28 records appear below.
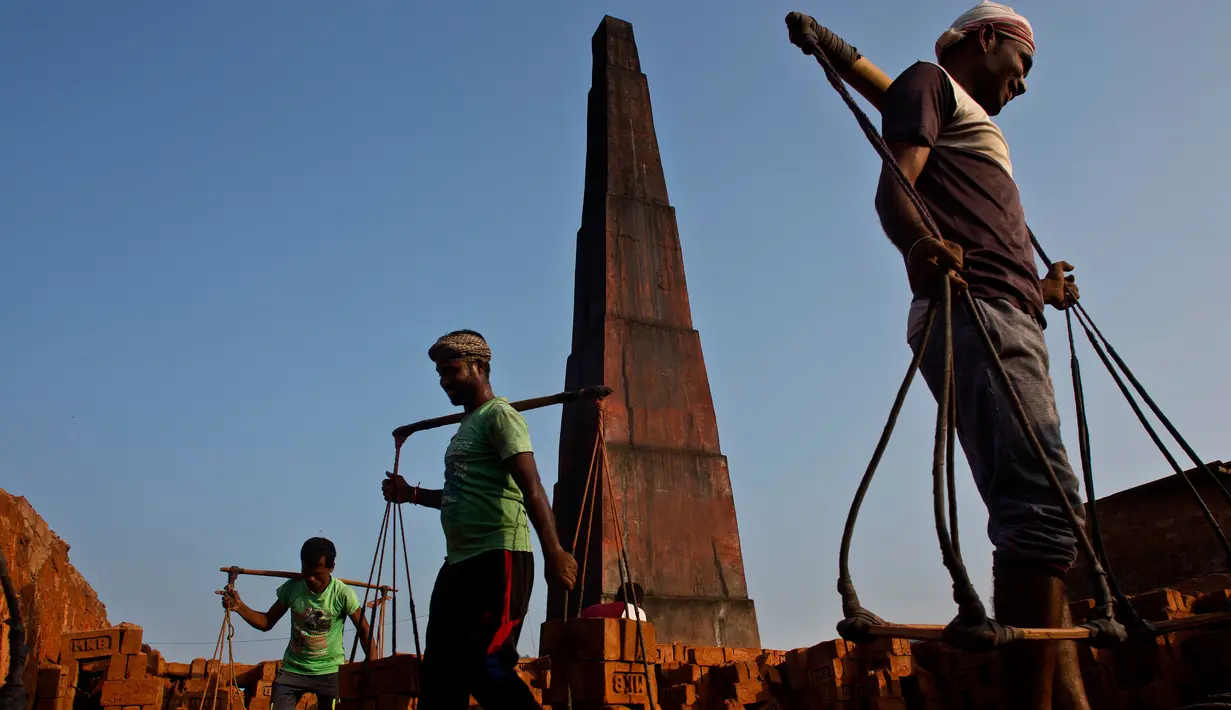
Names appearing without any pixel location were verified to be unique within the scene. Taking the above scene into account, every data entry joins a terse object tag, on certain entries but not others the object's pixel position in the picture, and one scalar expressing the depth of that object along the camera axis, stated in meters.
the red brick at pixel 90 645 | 6.75
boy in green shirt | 5.37
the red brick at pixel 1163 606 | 5.08
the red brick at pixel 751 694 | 6.15
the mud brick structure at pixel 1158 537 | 9.74
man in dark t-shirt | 2.15
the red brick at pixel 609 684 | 3.71
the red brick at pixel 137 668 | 6.50
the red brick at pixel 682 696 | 6.16
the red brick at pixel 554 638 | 3.96
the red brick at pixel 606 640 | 3.79
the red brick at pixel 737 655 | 7.48
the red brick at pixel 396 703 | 4.12
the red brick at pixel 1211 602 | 5.02
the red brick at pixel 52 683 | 6.14
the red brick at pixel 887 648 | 5.82
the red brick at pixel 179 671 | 8.41
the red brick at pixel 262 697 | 7.93
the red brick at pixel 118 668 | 6.43
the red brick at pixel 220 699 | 7.48
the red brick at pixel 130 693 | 6.30
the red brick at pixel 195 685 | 8.05
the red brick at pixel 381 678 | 4.17
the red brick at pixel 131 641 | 6.68
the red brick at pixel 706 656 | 7.11
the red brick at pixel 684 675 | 6.53
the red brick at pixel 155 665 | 7.93
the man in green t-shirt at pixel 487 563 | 3.01
